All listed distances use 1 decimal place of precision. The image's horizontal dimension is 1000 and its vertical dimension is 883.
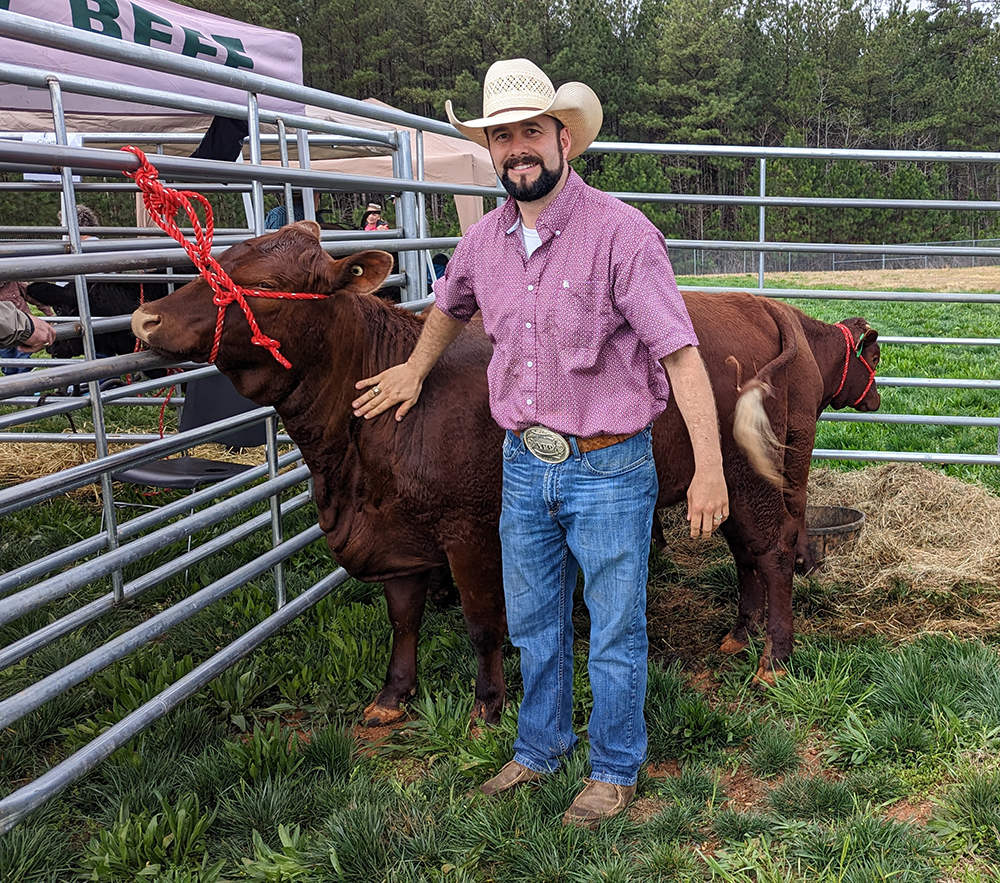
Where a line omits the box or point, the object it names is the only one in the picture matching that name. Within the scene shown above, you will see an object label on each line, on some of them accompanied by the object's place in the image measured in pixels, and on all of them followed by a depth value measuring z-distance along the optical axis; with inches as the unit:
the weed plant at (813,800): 108.7
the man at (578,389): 99.2
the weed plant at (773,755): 118.7
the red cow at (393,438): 117.8
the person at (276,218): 291.8
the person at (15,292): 176.4
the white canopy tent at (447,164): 447.2
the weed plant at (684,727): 123.4
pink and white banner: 186.9
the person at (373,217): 363.3
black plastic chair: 185.9
